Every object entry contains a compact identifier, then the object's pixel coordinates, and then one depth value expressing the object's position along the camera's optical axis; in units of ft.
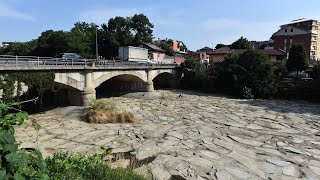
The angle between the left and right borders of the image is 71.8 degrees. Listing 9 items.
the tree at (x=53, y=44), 157.02
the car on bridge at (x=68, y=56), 84.73
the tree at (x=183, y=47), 279.14
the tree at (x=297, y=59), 113.13
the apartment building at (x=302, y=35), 189.99
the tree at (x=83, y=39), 155.62
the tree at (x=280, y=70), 99.43
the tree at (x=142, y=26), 207.60
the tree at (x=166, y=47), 203.72
